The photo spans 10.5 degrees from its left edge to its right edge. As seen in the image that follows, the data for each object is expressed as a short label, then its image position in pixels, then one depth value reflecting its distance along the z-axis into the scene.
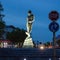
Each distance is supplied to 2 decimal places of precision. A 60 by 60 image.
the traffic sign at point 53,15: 14.43
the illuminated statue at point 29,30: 38.50
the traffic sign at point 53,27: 14.41
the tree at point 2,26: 68.19
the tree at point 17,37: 87.29
